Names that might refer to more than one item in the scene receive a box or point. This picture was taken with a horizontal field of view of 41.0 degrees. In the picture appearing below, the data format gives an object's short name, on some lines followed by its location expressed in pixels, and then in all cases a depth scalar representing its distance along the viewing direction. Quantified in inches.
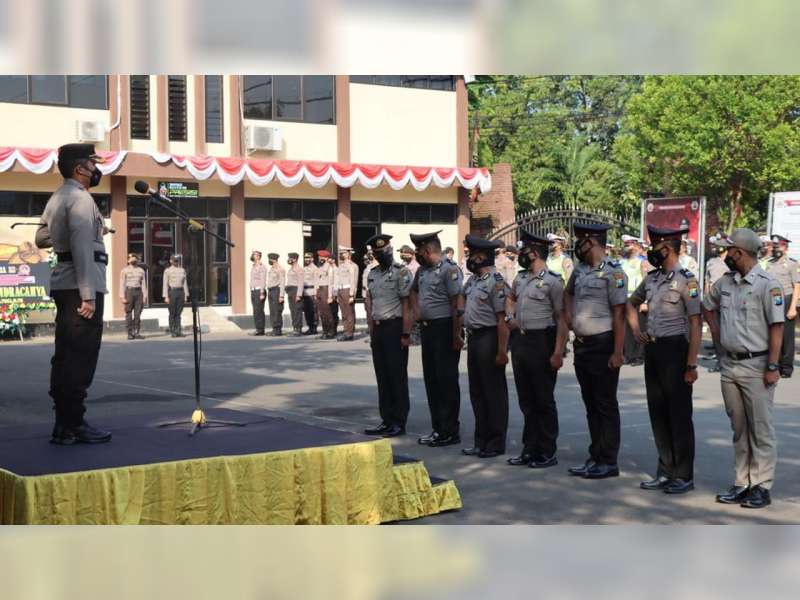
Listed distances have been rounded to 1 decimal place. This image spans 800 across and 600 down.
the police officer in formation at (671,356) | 295.9
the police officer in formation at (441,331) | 368.5
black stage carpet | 238.4
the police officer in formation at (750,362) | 279.1
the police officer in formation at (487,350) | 346.6
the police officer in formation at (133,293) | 855.7
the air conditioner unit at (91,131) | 927.0
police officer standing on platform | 257.9
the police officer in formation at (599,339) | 315.6
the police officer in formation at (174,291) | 885.2
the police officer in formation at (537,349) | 333.4
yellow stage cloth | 222.4
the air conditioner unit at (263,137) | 1008.2
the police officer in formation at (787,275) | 557.9
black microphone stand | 284.7
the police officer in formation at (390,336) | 386.0
